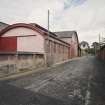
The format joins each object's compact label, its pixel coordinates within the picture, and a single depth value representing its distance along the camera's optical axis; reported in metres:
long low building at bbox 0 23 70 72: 12.68
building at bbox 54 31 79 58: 32.18
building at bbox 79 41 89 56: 81.40
